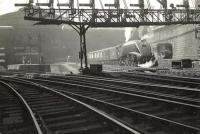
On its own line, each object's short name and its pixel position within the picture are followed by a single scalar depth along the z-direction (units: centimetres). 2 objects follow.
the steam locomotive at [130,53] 3362
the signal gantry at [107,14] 2361
